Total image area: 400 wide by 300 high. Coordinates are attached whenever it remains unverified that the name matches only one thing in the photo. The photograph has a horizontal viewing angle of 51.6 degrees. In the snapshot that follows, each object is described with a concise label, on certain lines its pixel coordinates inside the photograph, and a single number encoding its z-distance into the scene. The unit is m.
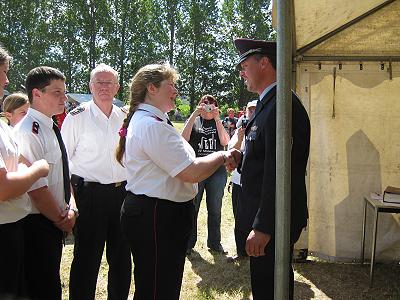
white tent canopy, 4.29
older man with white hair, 3.14
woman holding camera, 5.11
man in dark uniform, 2.08
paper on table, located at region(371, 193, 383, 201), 4.20
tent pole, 1.38
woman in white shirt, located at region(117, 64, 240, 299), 2.23
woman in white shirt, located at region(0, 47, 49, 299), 2.01
